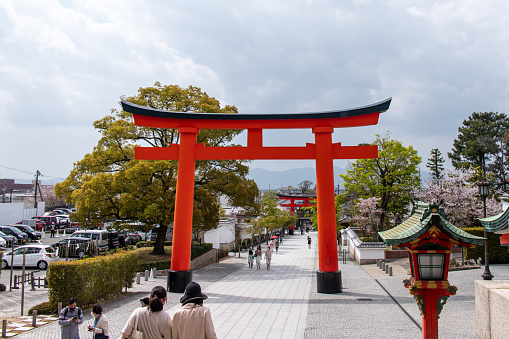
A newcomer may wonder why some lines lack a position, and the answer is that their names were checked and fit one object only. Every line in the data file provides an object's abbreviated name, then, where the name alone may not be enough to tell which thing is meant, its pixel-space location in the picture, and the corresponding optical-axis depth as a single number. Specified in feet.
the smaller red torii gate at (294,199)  244.22
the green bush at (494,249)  67.51
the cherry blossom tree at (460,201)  85.40
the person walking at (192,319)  14.67
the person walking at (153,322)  16.75
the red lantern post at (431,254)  22.36
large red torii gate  49.08
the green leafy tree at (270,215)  143.84
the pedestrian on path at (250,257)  79.49
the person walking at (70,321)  24.34
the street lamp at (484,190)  51.83
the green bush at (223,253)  101.39
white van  91.56
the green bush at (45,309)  37.53
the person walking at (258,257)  77.61
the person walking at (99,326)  22.84
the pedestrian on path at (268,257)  77.90
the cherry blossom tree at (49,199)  221.87
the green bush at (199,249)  78.95
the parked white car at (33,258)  66.74
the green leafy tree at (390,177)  101.40
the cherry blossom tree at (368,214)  100.99
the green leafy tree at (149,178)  68.54
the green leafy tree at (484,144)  148.36
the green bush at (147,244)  96.78
